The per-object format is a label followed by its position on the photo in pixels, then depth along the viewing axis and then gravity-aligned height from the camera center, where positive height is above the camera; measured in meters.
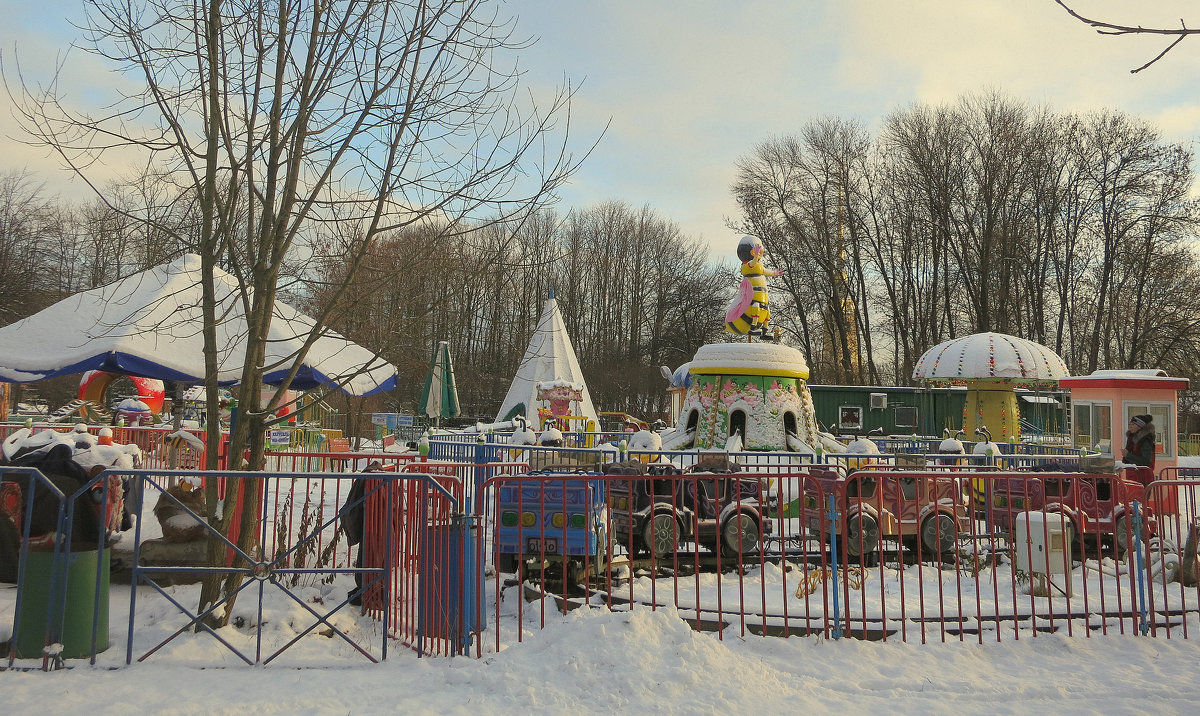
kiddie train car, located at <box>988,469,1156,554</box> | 9.32 -0.87
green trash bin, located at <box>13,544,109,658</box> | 5.05 -1.13
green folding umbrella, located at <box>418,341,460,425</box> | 22.56 +0.88
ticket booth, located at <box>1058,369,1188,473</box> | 14.04 +0.43
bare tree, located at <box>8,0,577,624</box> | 5.76 +2.04
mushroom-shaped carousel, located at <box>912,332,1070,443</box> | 22.06 +1.48
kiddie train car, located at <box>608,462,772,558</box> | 9.00 -1.01
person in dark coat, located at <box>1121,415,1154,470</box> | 11.87 -0.23
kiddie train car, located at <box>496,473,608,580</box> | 7.54 -0.88
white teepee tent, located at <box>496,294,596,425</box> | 27.97 +2.02
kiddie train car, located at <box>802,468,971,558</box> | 8.91 -0.97
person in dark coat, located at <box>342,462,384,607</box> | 6.54 -0.81
